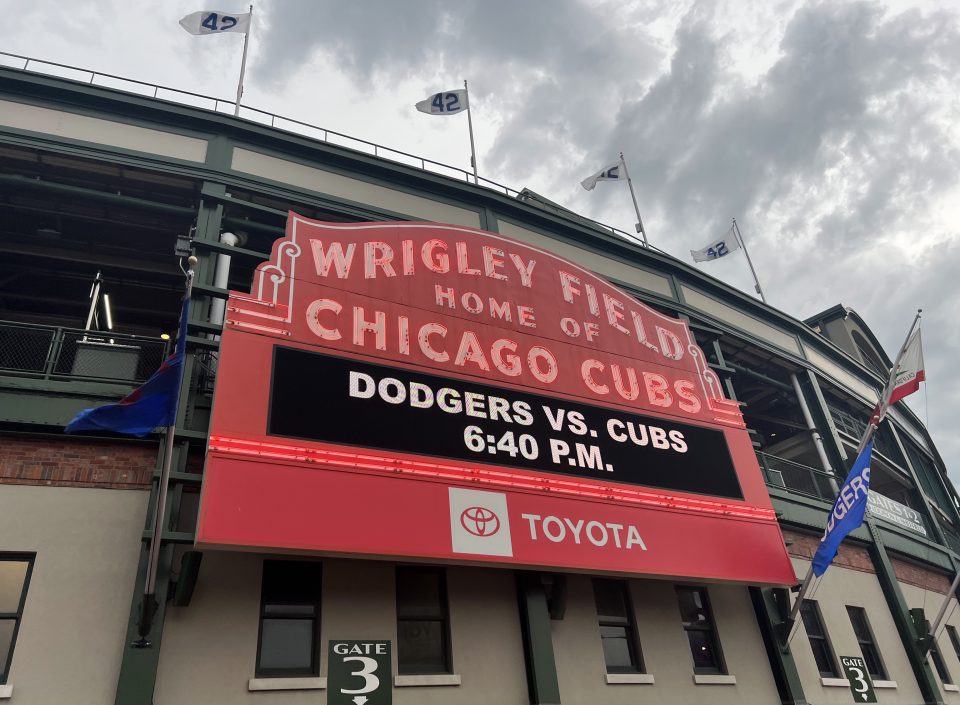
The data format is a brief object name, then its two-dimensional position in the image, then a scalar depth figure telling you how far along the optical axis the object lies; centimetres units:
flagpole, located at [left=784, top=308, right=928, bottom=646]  1230
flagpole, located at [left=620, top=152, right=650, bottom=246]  2102
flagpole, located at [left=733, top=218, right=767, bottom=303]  2378
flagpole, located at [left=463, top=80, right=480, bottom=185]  1847
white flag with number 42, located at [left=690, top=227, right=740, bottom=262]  2416
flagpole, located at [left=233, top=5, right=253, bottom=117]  1467
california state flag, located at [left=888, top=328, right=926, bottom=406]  1421
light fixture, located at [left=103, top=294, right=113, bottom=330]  1544
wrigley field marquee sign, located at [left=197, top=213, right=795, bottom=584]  920
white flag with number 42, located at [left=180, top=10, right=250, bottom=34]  1708
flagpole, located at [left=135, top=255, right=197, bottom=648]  806
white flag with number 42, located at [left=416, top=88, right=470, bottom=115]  1992
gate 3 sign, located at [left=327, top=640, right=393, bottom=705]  895
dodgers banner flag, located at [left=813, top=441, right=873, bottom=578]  1225
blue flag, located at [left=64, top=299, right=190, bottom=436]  804
